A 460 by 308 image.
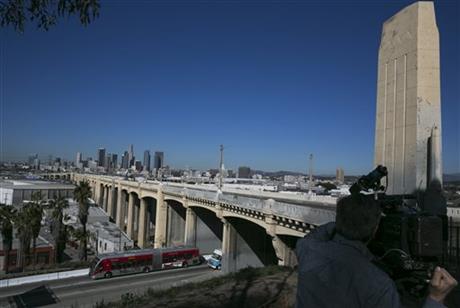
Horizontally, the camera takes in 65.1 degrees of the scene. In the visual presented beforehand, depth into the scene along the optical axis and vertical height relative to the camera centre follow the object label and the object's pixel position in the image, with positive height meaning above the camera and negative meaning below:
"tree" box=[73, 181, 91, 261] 36.16 -4.95
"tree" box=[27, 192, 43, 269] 31.14 -5.16
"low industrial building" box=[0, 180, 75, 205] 77.38 -7.87
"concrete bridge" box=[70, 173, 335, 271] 19.28 -4.96
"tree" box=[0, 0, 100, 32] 4.70 +1.98
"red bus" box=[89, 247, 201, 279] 26.95 -8.05
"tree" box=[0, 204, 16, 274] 30.62 -6.33
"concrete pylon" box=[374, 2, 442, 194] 8.14 +1.58
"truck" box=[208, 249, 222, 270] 31.08 -8.47
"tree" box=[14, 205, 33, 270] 30.98 -6.11
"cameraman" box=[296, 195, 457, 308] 1.52 -0.45
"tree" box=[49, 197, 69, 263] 33.62 -6.55
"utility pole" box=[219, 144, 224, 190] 34.39 -0.10
